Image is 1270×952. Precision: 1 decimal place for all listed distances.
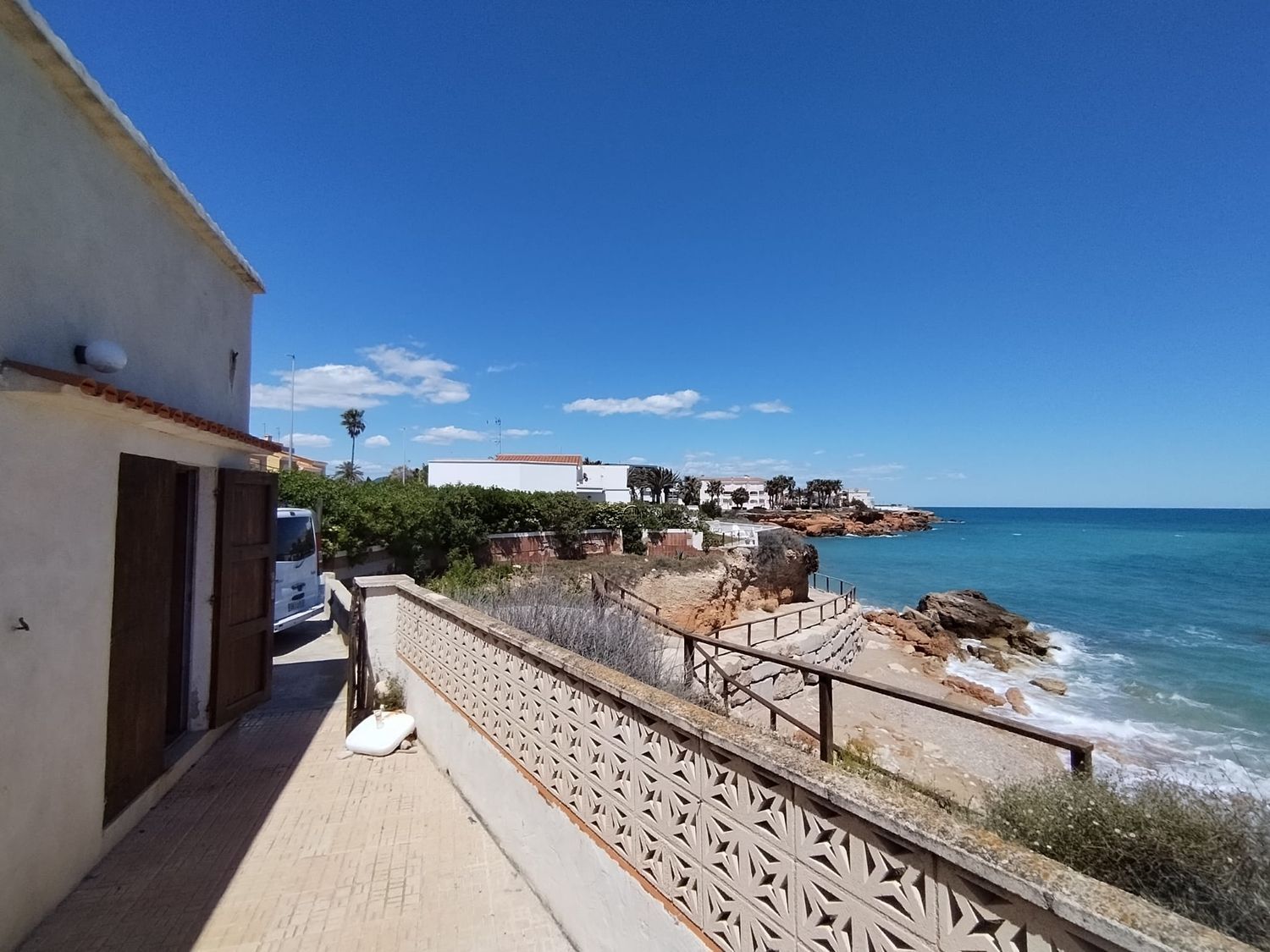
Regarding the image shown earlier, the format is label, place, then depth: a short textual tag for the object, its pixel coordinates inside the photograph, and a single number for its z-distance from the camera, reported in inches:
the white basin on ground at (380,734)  221.0
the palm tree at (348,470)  2645.2
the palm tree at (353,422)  2829.7
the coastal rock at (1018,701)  636.1
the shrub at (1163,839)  86.4
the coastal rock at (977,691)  660.7
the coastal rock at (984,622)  926.4
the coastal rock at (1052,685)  693.3
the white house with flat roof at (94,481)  121.2
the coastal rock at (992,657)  820.6
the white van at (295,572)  388.2
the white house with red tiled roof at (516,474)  1573.6
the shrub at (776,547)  1079.0
